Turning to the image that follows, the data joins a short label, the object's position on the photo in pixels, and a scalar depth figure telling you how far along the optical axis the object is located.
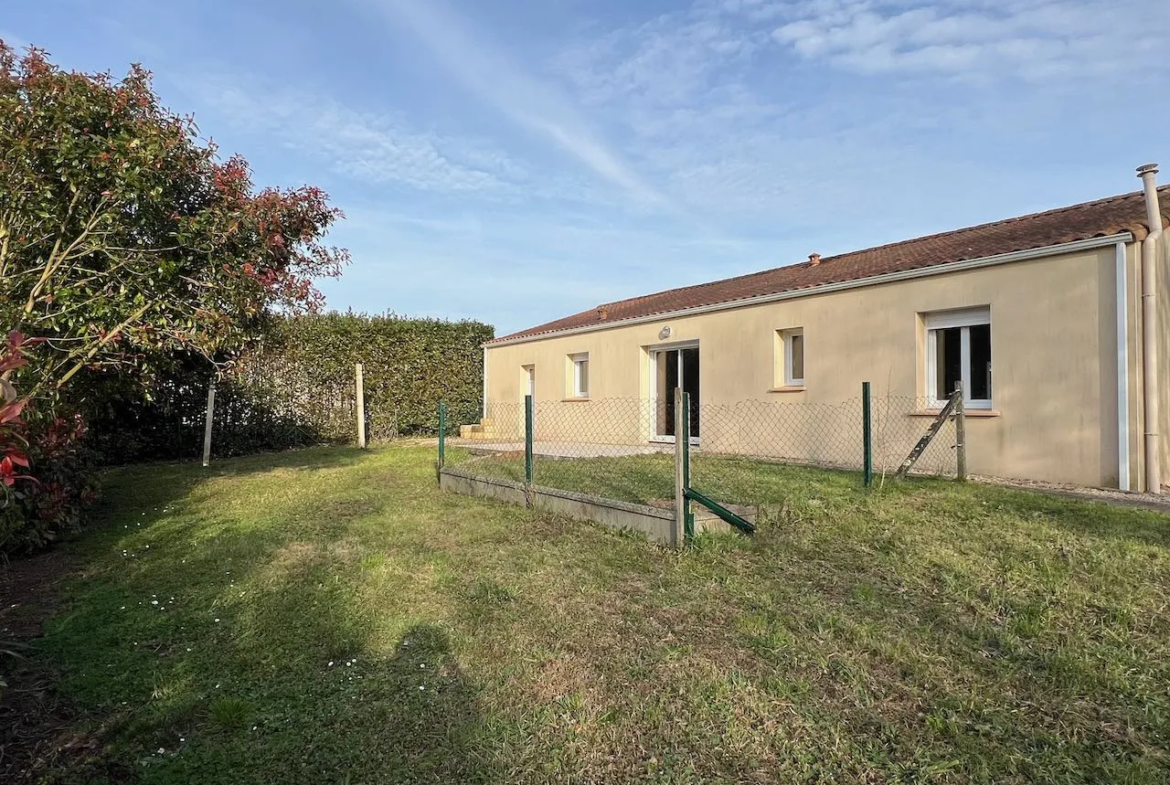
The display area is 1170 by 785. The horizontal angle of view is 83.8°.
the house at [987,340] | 6.87
